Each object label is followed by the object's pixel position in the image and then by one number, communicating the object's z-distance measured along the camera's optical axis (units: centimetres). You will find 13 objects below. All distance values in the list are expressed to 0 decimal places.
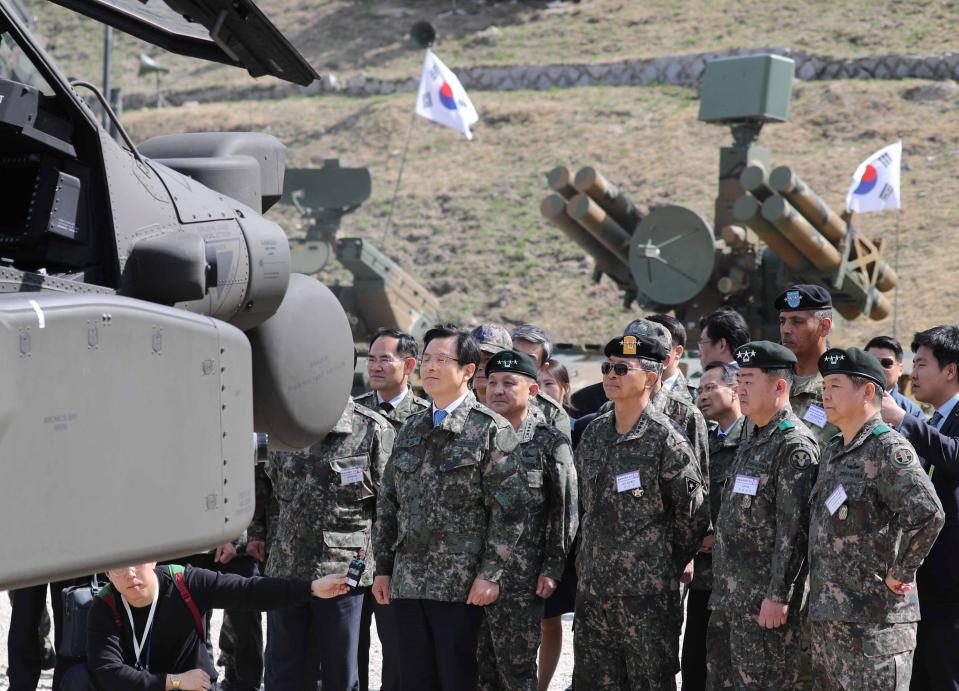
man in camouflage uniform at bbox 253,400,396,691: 1295
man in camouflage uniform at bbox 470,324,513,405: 1406
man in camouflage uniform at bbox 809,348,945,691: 1011
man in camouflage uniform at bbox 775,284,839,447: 1275
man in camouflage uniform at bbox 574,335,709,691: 1180
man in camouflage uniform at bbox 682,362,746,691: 1255
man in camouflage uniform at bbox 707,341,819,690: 1092
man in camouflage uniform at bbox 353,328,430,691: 1413
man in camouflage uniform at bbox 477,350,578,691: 1180
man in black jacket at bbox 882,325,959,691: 1130
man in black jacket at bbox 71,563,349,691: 1014
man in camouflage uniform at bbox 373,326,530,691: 1166
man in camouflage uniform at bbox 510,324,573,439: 1419
